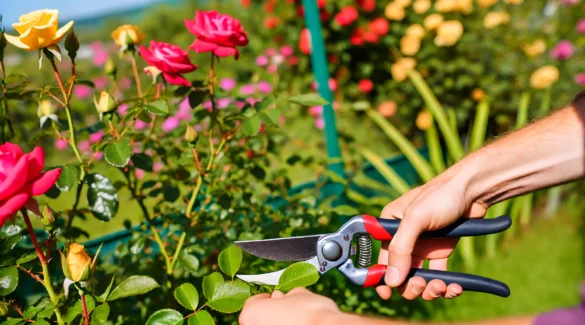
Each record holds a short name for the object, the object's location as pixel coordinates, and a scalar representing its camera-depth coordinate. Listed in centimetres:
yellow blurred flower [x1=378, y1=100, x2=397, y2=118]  385
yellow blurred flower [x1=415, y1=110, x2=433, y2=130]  341
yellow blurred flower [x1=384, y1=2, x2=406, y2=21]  387
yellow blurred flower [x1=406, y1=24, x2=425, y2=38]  377
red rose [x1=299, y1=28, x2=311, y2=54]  396
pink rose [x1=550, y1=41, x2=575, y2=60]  358
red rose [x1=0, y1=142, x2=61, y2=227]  87
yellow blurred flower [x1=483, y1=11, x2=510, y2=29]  372
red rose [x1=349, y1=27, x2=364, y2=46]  395
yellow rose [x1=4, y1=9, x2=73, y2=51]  111
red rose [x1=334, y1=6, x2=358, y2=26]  383
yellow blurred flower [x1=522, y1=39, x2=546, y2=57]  367
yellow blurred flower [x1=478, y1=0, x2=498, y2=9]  381
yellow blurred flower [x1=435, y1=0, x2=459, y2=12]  371
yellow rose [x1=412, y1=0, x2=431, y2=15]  380
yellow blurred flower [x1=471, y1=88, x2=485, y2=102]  382
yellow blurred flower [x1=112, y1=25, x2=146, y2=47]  137
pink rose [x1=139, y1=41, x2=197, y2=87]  127
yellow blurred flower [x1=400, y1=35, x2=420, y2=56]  376
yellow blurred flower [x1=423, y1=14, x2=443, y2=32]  372
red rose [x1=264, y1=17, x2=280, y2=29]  415
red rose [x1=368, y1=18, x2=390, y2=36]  390
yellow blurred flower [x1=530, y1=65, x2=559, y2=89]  341
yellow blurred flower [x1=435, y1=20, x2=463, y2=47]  365
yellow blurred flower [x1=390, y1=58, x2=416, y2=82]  372
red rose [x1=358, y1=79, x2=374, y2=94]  404
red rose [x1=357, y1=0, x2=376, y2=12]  393
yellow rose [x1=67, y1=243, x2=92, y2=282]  96
